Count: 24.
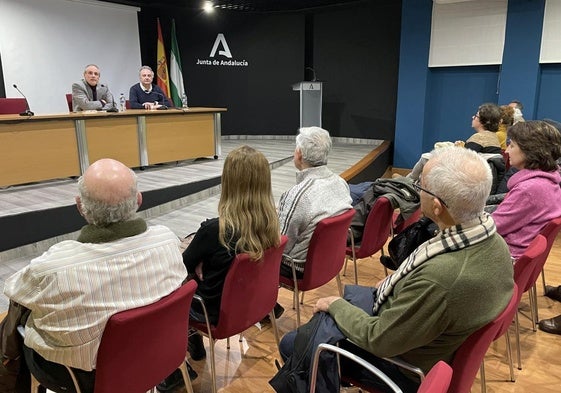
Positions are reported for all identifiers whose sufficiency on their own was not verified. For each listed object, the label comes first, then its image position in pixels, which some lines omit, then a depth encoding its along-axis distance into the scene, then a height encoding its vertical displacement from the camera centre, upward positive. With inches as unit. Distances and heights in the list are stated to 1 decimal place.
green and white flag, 340.5 +20.4
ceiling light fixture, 348.2 +74.0
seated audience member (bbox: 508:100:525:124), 194.8 -5.2
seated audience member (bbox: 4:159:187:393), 52.9 -21.8
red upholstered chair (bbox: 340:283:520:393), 50.7 -29.7
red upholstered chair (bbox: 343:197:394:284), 108.8 -32.4
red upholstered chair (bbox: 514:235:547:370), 69.5 -25.3
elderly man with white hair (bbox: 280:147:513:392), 48.9 -20.2
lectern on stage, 315.3 -1.8
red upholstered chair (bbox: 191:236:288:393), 72.9 -33.3
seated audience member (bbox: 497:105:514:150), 162.2 -8.4
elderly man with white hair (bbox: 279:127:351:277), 94.0 -20.6
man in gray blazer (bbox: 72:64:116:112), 221.0 +3.4
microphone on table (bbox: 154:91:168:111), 247.7 -2.4
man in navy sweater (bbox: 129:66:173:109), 244.4 +3.8
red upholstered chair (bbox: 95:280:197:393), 52.2 -30.5
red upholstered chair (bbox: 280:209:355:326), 89.0 -32.4
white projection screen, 269.6 +36.2
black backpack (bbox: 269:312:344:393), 57.3 -34.1
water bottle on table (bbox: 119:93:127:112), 264.9 -1.9
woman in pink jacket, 91.4 -18.5
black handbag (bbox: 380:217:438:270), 92.3 -29.0
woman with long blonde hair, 74.3 -21.4
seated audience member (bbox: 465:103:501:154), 143.6 -10.3
